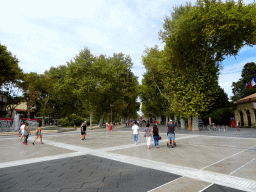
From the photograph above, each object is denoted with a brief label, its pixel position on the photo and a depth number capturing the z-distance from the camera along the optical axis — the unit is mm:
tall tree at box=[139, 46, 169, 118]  32156
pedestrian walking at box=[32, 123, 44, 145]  12727
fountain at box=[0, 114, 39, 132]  26953
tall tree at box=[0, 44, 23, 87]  27833
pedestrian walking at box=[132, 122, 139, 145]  11805
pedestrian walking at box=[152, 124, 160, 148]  10517
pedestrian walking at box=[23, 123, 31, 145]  12972
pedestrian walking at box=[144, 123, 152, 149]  10489
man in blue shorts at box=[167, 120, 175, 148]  10359
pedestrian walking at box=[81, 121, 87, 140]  15359
